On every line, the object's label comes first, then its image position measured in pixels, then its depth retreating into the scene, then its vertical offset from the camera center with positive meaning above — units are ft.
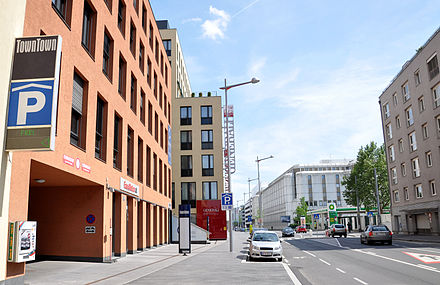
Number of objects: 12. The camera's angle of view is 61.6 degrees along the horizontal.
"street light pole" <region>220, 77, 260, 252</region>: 75.86 +25.81
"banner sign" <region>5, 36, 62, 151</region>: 31.12 +10.43
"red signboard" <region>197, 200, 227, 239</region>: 141.28 -1.62
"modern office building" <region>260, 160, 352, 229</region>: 349.61 +22.84
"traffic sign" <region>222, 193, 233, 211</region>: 74.49 +2.09
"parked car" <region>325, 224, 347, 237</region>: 148.05 -8.44
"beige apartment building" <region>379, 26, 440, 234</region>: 116.98 +23.84
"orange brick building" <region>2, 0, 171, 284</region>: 41.09 +10.47
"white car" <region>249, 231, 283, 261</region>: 55.62 -5.62
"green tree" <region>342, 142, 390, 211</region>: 207.13 +15.02
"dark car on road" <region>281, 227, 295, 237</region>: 169.37 -10.07
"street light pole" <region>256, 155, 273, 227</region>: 160.97 +20.48
